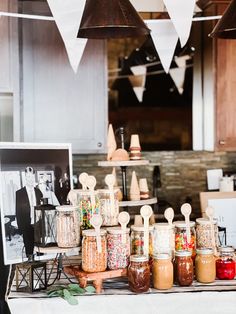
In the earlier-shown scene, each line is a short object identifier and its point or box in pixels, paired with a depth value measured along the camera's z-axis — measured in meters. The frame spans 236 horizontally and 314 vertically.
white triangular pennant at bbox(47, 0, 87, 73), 2.47
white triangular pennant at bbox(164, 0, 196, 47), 2.56
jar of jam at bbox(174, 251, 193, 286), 2.36
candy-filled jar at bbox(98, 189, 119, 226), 2.57
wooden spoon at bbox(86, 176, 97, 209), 2.46
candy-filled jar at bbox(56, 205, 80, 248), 2.39
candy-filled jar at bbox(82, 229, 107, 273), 2.33
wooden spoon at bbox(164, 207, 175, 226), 2.40
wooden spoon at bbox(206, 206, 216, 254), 2.52
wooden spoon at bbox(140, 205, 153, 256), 2.34
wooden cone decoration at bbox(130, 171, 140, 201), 3.37
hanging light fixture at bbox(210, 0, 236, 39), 2.44
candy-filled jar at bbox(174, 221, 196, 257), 2.47
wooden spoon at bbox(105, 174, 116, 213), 2.50
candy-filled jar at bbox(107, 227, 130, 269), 2.38
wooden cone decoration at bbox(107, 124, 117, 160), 3.35
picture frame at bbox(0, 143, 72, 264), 2.53
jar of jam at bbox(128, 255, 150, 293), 2.29
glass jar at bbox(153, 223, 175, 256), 2.41
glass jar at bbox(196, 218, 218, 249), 2.52
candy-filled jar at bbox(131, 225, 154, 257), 2.43
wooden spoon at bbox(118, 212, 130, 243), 2.34
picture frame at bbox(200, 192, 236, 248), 3.32
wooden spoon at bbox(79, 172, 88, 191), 2.56
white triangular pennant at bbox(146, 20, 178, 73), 2.96
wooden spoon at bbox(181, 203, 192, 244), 2.42
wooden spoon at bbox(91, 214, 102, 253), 2.29
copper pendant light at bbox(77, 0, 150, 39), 2.37
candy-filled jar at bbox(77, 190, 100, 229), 2.51
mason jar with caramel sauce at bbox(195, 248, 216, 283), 2.39
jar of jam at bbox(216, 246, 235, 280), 2.46
